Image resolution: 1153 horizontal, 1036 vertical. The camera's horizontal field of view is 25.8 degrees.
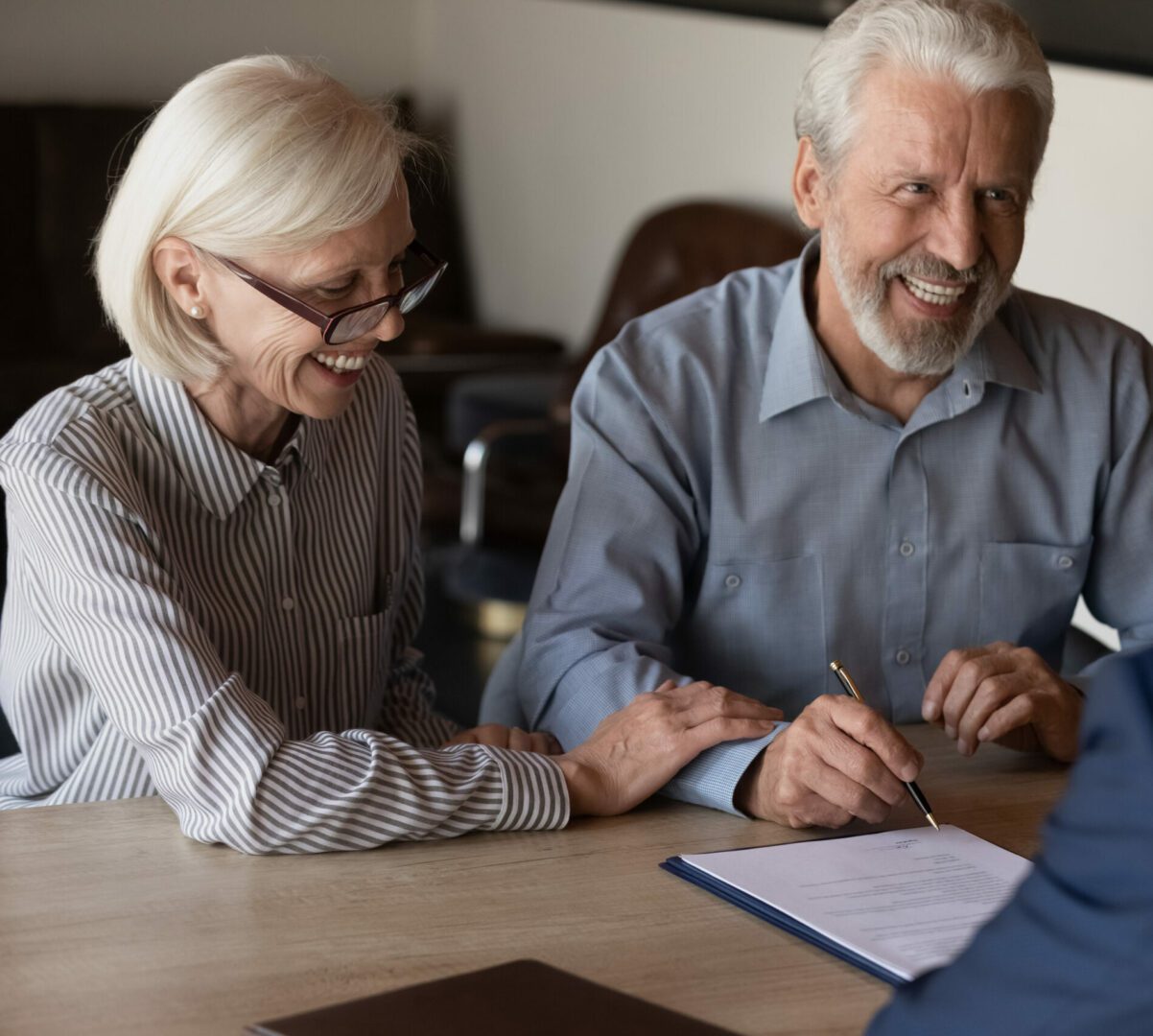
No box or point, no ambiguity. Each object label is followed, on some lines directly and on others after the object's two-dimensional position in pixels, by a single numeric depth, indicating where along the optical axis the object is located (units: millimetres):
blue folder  1581
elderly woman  1759
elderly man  2037
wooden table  1543
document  1605
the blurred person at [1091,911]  1199
